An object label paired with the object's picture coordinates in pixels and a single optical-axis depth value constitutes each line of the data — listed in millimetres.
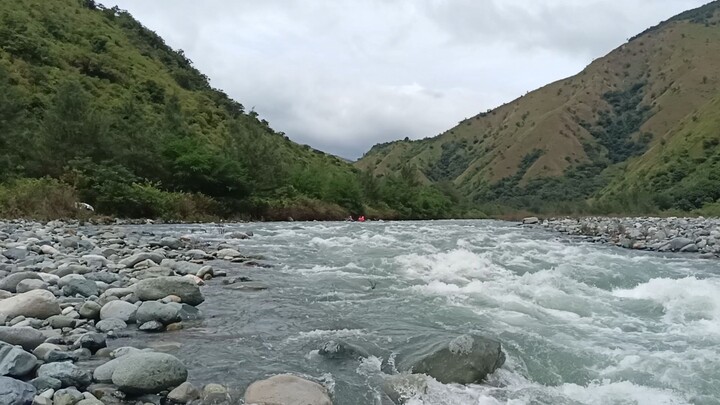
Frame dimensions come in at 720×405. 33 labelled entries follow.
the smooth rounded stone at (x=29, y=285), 8250
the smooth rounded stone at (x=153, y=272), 10547
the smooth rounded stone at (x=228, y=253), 14886
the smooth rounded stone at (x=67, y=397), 4590
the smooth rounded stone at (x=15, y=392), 4406
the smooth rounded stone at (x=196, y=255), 14289
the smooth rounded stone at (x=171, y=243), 16000
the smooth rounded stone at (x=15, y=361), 5000
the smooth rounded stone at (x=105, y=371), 5309
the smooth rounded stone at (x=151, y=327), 7319
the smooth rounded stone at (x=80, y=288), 8617
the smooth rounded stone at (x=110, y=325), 7070
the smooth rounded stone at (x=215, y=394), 5224
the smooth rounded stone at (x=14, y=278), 8266
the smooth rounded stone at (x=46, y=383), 4855
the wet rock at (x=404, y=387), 5723
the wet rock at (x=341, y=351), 6859
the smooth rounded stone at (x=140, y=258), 11829
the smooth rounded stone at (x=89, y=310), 7465
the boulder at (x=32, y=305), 6977
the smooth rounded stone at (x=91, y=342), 6217
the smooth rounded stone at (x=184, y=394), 5156
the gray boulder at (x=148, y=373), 5191
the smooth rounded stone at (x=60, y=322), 6892
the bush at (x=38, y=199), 21094
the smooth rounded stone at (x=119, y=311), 7534
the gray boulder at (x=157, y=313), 7586
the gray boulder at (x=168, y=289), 8578
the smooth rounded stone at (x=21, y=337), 5781
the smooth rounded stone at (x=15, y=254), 10940
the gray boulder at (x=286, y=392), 5219
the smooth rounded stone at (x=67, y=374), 5035
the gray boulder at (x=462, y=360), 6145
